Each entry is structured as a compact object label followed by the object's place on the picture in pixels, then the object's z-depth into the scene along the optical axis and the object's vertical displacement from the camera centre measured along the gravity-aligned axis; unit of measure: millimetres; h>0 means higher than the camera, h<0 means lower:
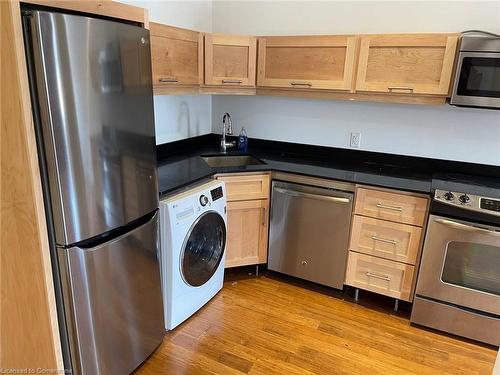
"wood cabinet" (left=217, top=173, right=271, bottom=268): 2568 -928
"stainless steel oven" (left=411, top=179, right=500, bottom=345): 2021 -990
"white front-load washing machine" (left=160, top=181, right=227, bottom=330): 2049 -979
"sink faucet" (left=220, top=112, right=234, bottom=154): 3068 -383
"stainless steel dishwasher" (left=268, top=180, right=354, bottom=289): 2436 -964
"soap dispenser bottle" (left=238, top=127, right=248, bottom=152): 3074 -465
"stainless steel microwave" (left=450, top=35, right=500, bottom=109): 2000 +118
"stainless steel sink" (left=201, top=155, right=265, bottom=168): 2965 -594
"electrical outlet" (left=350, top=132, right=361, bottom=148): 2805 -370
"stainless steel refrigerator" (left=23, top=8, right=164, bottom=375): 1281 -379
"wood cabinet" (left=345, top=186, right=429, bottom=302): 2254 -932
